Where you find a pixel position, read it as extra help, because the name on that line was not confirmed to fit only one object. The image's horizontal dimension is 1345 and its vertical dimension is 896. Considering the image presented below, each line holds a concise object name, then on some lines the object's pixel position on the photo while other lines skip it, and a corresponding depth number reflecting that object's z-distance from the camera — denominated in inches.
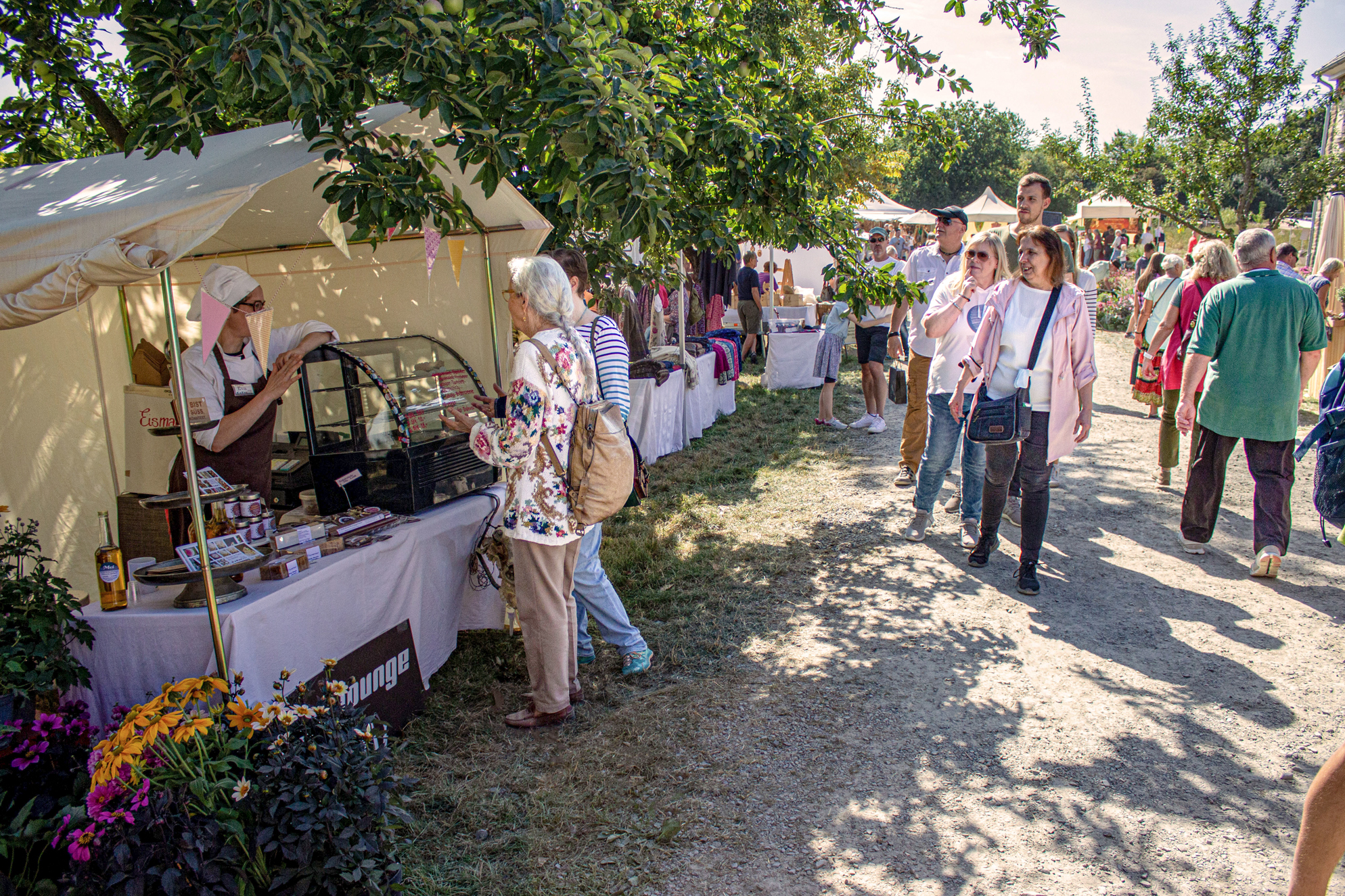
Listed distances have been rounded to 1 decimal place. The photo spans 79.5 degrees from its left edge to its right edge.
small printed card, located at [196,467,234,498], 114.7
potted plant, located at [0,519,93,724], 96.4
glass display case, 144.7
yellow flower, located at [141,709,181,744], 82.3
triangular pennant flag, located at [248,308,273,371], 139.2
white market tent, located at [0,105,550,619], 98.0
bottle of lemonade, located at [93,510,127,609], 104.3
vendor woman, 133.7
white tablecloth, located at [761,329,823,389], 426.6
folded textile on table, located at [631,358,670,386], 282.7
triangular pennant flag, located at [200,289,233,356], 111.8
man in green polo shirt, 166.2
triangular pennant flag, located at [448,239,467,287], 173.8
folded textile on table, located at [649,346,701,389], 320.8
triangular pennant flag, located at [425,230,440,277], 162.1
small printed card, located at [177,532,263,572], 104.0
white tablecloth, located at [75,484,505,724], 103.5
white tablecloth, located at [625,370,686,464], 280.5
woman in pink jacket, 161.6
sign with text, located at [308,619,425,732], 120.1
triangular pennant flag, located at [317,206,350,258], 127.1
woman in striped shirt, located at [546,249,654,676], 127.4
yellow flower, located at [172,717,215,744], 83.3
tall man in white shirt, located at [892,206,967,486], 226.5
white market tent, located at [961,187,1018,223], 915.4
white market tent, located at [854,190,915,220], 770.2
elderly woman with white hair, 118.6
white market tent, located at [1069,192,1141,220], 959.6
